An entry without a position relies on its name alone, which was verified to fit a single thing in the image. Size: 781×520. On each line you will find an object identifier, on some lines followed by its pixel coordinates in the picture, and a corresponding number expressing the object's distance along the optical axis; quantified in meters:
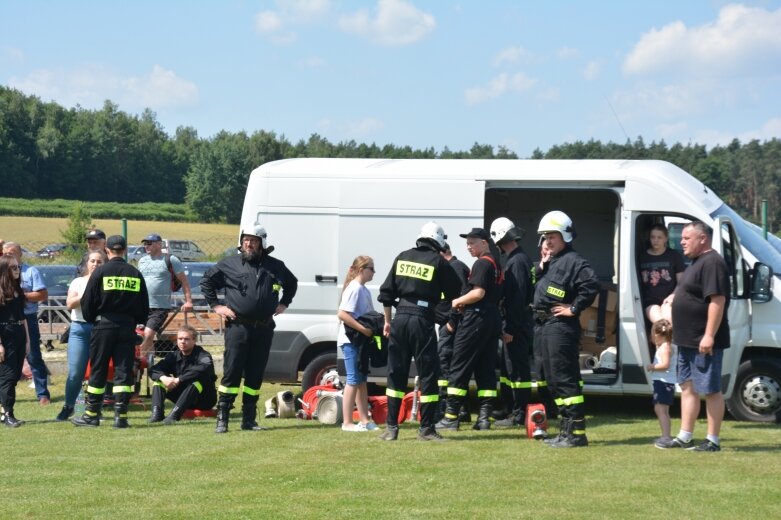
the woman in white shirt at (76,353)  19.57
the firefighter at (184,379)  19.23
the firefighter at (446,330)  17.52
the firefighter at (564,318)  15.75
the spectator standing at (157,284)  21.97
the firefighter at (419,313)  16.53
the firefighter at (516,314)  18.09
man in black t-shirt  14.88
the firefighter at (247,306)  17.71
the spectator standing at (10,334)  18.88
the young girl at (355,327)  17.86
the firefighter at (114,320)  18.09
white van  18.73
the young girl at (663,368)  15.76
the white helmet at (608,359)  19.41
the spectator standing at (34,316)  20.47
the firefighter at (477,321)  17.04
